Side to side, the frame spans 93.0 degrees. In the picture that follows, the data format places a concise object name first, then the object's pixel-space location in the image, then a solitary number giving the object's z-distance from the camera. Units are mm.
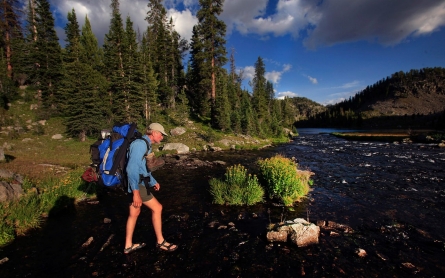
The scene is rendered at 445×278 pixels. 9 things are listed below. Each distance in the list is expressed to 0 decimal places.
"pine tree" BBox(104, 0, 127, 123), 32188
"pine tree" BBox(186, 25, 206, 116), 42088
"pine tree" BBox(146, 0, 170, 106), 48844
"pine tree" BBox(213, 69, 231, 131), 38781
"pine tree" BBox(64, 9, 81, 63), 34281
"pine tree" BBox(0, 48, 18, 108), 32953
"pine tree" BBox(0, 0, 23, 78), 39406
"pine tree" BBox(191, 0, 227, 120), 40781
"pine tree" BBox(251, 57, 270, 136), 55769
